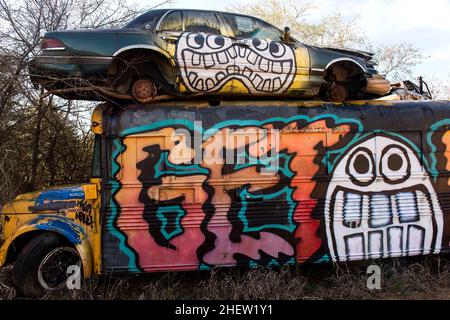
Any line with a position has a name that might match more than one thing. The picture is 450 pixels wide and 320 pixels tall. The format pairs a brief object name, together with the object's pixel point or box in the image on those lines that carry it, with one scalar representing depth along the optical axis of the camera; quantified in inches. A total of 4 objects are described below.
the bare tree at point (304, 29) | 802.8
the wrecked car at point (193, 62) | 207.2
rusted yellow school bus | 203.9
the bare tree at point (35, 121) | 224.1
